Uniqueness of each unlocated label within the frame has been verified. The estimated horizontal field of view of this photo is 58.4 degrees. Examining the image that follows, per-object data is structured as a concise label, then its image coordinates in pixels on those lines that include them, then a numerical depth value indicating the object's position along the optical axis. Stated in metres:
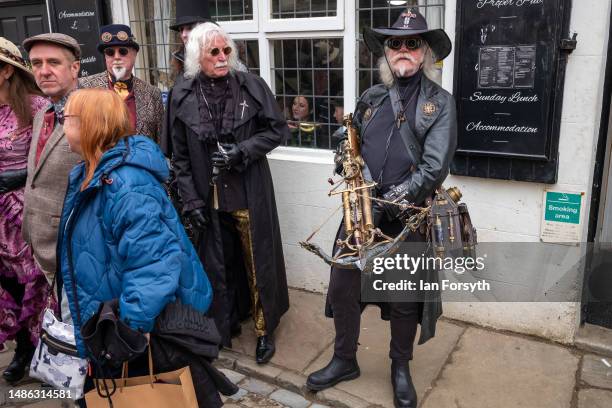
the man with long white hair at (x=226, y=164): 3.29
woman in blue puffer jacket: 1.99
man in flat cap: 2.86
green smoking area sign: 3.29
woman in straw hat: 3.23
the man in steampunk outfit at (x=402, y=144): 2.72
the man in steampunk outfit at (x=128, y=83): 3.57
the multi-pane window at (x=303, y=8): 4.00
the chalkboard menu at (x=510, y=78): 3.12
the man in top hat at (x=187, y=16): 3.63
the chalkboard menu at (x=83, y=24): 5.00
